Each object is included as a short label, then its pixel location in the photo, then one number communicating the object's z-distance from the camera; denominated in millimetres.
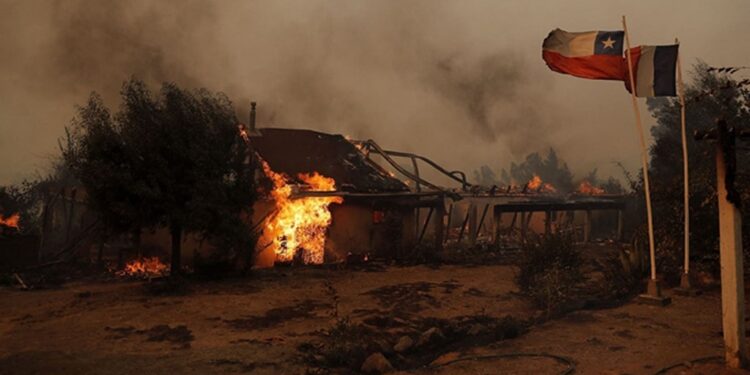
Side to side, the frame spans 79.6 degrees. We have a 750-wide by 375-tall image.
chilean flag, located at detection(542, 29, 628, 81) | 10117
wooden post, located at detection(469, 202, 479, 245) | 22703
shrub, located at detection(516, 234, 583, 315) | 10945
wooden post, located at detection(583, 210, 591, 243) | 28141
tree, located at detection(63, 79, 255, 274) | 12695
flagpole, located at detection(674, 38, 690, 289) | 9281
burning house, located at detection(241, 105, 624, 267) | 18203
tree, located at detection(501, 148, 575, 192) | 68812
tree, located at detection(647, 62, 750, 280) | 11359
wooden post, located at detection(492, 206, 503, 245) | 22128
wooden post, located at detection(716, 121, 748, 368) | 5863
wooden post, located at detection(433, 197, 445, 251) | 21594
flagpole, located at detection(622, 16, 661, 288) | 9539
